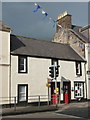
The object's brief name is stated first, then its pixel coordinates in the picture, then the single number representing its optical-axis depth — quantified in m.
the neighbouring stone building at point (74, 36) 24.09
